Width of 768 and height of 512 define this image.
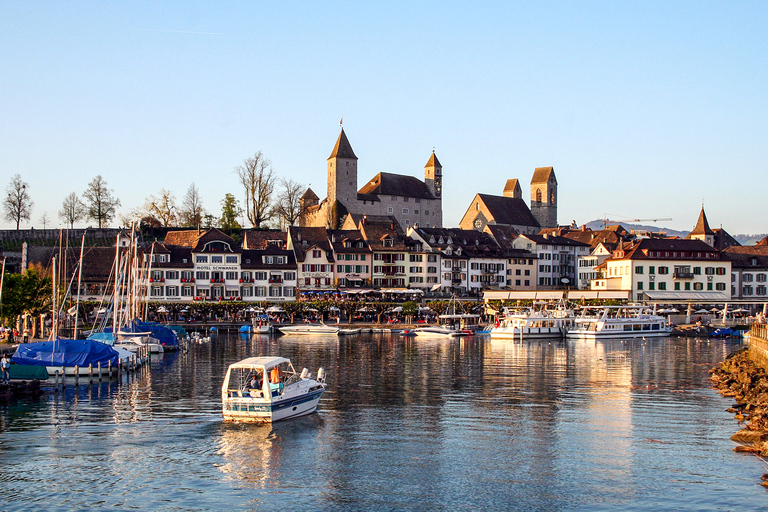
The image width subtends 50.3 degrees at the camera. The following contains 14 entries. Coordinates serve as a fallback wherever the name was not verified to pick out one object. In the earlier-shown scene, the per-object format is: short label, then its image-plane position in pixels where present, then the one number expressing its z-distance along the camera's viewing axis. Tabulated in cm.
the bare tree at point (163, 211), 14162
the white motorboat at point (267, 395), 3556
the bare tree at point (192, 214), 14520
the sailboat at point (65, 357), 4925
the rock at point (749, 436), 3206
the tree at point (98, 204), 14088
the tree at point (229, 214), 14112
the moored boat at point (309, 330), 9394
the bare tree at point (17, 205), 14062
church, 16675
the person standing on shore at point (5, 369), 4462
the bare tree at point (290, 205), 15038
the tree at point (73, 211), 14450
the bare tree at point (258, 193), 14250
